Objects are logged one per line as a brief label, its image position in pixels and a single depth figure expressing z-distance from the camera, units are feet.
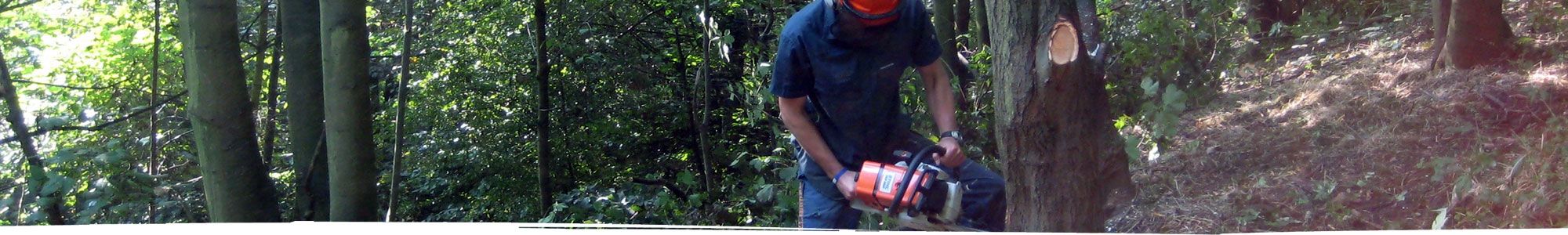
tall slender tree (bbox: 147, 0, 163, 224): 17.44
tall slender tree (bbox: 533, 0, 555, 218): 21.86
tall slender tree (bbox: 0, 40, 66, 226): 13.91
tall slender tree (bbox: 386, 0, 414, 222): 16.20
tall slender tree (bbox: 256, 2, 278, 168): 24.63
